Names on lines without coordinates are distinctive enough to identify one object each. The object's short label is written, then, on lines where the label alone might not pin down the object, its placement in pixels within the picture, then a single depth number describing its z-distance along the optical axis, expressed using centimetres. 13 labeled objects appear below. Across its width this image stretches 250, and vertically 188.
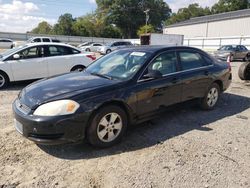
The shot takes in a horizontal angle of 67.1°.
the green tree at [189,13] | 6148
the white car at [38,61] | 609
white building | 3114
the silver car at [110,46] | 2014
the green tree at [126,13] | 5534
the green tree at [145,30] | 4440
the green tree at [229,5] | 4929
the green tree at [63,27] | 5202
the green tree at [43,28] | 7139
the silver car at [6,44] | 2551
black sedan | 264
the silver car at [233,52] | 1517
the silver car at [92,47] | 2364
